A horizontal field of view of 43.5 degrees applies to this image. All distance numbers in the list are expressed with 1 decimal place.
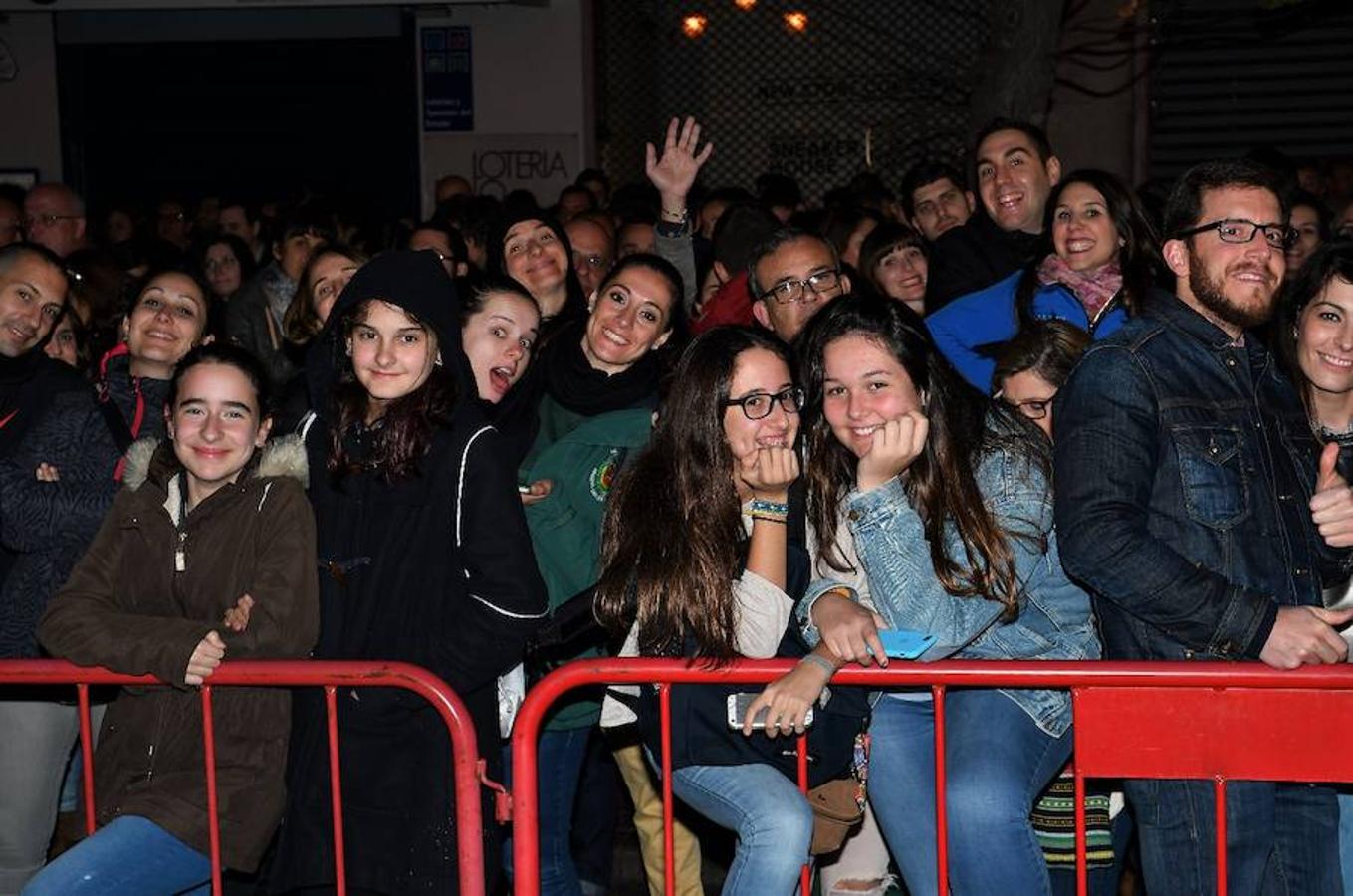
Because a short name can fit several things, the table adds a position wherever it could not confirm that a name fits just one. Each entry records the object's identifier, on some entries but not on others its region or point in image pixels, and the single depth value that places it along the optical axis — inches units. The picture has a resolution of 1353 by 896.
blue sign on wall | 621.6
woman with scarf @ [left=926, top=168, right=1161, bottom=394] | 239.1
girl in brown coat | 171.8
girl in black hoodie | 172.1
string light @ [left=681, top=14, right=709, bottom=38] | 632.4
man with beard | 163.5
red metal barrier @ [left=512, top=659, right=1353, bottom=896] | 156.9
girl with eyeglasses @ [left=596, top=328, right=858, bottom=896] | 166.1
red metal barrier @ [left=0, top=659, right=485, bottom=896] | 165.8
